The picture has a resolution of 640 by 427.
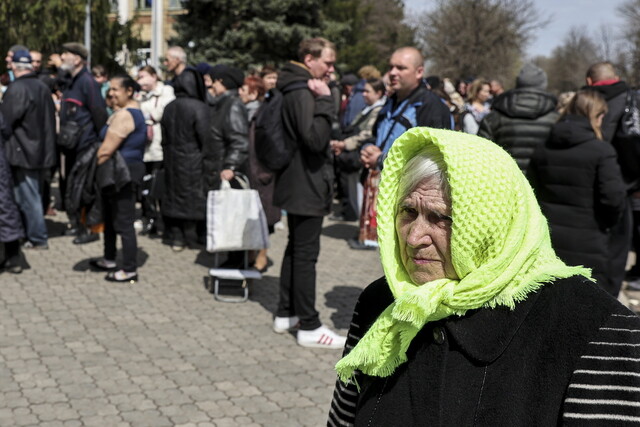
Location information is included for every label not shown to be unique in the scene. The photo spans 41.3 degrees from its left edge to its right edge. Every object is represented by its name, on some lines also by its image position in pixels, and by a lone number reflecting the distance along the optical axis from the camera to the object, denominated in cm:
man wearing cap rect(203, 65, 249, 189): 783
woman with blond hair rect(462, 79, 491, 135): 1176
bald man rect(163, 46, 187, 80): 999
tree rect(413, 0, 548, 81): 4059
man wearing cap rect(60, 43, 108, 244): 946
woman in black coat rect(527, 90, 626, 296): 545
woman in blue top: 760
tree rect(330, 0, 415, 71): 3865
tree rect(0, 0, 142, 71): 1634
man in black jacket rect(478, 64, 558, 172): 669
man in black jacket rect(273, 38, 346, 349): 603
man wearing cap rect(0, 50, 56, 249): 869
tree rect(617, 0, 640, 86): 3759
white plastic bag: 715
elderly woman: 176
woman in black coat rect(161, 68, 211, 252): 908
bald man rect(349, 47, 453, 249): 576
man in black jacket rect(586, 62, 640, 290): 768
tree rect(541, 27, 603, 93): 5612
